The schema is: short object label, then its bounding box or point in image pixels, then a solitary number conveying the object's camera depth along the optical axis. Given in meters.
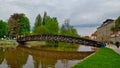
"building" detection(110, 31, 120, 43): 27.98
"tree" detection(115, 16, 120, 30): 27.77
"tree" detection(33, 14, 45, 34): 37.78
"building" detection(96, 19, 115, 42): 42.66
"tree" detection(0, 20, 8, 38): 30.07
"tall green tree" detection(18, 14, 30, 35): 33.45
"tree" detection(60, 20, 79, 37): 33.27
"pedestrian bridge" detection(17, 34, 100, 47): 20.83
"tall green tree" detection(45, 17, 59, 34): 27.35
